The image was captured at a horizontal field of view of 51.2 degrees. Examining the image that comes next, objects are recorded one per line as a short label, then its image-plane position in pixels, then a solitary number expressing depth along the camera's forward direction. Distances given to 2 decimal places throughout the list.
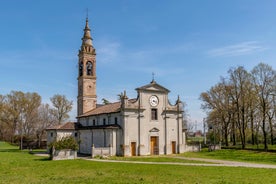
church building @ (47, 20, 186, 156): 35.38
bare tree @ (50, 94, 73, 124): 59.84
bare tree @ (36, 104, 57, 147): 62.81
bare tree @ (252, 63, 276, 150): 37.75
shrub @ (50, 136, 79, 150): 29.83
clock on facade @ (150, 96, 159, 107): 37.75
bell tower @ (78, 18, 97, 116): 46.12
